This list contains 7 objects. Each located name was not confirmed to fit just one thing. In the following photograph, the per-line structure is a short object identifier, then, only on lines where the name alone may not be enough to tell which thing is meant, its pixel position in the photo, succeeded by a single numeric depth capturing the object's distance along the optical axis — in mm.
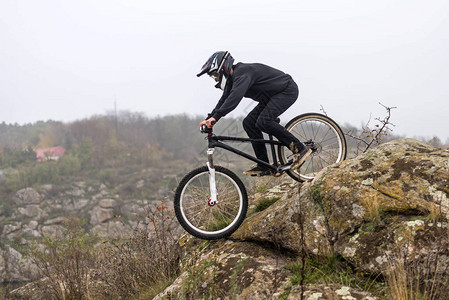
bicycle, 4473
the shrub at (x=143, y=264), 5000
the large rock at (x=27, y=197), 106500
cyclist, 4656
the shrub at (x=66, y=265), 5676
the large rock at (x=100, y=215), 96938
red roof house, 142550
